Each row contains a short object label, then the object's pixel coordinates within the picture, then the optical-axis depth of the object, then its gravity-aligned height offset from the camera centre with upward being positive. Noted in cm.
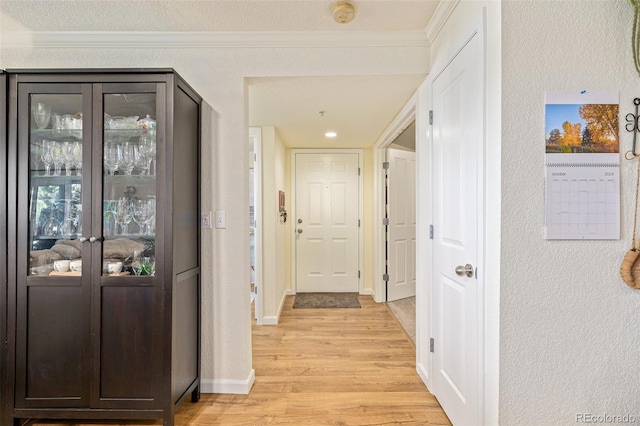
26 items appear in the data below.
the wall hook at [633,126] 135 +37
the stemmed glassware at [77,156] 179 +31
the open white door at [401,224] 424 -13
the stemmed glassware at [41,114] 179 +54
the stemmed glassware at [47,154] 181 +32
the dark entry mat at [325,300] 409 -114
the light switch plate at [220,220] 216 -5
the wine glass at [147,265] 180 -29
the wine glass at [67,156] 181 +31
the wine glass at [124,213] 182 +0
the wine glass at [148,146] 185 +38
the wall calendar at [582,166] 135 +21
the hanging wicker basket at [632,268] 134 -21
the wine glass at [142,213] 184 +0
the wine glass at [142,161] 185 +29
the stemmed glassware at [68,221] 180 -5
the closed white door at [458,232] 154 -9
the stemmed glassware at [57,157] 181 +30
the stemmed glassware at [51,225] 180 -7
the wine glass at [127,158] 183 +31
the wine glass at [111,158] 180 +30
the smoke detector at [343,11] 177 +112
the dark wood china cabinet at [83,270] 174 -31
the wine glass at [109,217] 178 -3
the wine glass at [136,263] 182 -28
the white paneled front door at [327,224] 468 -14
